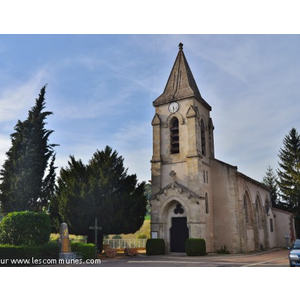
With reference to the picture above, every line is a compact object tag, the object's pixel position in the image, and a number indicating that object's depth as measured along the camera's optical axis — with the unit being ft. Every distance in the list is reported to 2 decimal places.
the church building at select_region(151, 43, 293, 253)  80.18
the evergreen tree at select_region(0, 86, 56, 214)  76.95
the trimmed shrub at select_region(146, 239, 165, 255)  77.56
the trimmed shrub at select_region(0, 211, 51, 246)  57.21
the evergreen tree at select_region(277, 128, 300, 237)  135.13
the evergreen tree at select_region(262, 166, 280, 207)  144.97
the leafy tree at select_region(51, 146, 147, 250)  76.07
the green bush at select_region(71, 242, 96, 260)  62.44
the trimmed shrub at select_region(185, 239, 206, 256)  72.95
